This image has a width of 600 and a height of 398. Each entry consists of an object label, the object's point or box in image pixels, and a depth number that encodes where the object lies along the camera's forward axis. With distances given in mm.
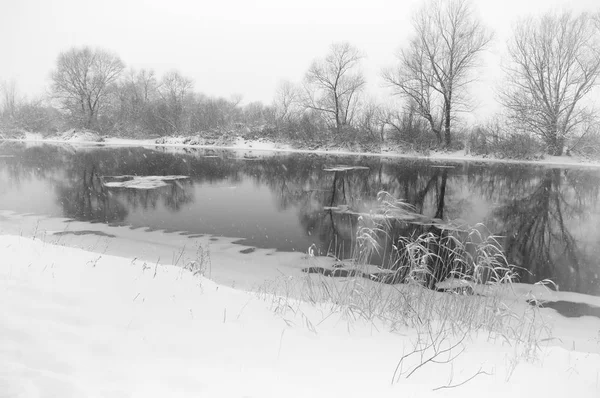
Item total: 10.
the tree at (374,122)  36250
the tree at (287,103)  44938
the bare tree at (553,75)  28078
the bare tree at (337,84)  41750
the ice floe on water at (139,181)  14172
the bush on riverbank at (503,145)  28938
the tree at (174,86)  64544
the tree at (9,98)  67212
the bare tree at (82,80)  53219
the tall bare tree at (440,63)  32844
